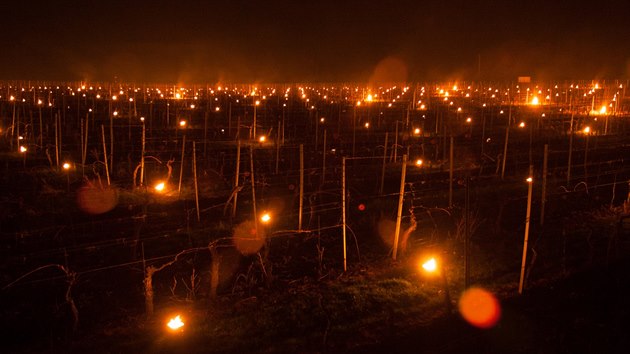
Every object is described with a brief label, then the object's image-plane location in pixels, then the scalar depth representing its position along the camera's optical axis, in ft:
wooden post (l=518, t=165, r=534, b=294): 16.86
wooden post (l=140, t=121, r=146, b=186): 25.88
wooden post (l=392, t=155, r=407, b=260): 18.89
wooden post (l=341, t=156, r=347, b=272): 18.59
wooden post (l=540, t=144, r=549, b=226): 23.73
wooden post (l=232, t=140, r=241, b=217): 23.56
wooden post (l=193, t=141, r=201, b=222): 23.98
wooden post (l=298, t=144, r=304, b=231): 22.07
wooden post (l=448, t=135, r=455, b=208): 24.22
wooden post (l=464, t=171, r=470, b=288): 15.37
